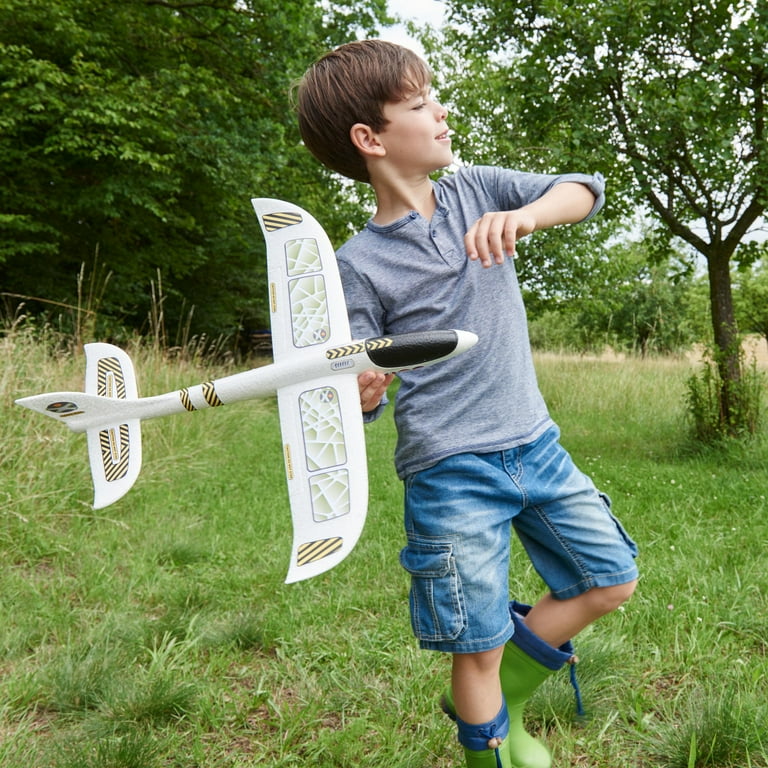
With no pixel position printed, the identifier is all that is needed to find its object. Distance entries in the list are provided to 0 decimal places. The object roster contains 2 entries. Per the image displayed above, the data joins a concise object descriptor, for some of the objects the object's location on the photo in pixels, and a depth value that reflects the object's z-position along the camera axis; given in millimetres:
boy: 1479
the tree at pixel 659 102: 4668
